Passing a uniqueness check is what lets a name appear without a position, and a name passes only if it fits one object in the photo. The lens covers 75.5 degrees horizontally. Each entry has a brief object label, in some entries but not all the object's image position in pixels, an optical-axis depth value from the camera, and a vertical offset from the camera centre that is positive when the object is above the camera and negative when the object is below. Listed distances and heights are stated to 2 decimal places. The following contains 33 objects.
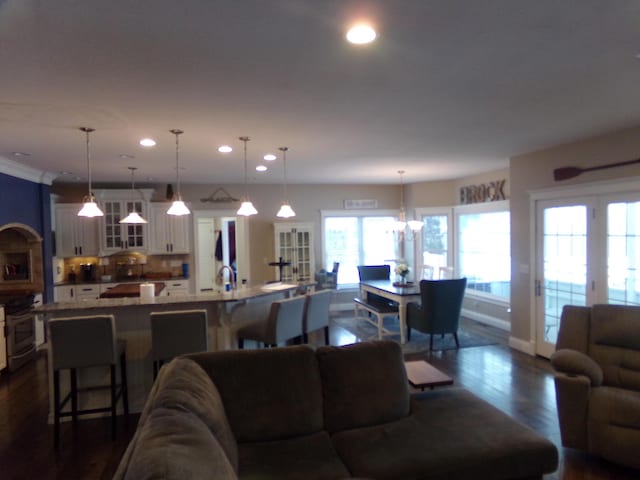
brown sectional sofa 2.02 -1.12
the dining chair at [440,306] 5.45 -1.00
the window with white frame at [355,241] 8.59 -0.17
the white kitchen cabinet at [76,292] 6.77 -0.89
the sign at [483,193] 6.80 +0.66
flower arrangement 6.30 -0.58
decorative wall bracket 7.78 +0.73
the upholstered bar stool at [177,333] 3.53 -0.83
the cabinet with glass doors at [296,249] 8.05 -0.30
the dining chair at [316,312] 4.46 -0.87
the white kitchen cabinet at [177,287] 7.39 -0.91
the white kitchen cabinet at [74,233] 7.04 +0.09
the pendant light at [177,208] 4.17 +0.29
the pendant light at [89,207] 3.72 +0.28
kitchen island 3.81 -0.83
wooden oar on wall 4.34 +0.65
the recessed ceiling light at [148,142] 4.14 +0.98
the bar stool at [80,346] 3.32 -0.87
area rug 5.77 -1.60
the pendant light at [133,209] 4.87 +0.50
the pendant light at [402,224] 7.07 +0.14
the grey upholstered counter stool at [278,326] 4.04 -0.92
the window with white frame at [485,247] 6.95 -0.31
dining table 5.79 -0.89
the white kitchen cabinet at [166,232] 7.42 +0.09
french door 4.25 -0.30
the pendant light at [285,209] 4.77 +0.29
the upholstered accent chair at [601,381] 2.74 -1.11
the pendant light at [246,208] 4.34 +0.29
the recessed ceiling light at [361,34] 2.01 +1.00
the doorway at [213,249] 9.65 -0.33
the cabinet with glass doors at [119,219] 7.21 +0.29
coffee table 2.99 -1.09
